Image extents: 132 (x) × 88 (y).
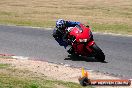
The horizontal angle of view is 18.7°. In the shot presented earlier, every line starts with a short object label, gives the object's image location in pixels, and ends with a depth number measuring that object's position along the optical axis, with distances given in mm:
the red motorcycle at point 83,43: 13477
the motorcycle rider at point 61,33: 14062
